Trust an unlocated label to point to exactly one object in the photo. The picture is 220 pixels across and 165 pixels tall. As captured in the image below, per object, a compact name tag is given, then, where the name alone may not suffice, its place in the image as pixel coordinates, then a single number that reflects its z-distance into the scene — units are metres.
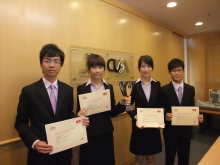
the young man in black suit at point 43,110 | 1.19
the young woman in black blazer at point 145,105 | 1.78
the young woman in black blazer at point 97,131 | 1.63
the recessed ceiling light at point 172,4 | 2.74
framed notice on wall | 1.98
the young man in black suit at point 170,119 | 1.82
